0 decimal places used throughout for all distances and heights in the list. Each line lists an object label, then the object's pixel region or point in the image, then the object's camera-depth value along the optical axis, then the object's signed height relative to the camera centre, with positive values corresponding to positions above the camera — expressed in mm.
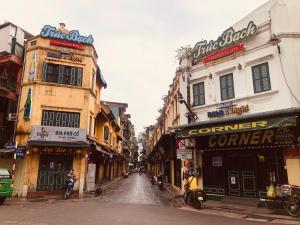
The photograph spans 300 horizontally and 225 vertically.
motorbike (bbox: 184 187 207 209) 13832 -1548
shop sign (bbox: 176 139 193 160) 16906 +945
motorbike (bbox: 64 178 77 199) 17586 -1331
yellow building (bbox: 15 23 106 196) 19219 +4542
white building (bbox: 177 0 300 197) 13930 +3877
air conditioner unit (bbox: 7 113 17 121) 20427 +3855
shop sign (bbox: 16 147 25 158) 18203 +1040
